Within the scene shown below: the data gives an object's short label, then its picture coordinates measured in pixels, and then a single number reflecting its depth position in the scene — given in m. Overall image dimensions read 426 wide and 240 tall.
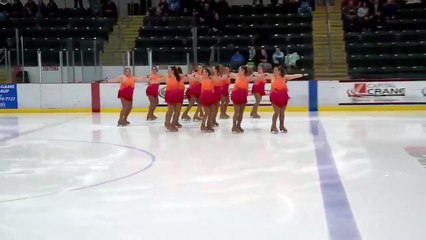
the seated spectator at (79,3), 23.90
